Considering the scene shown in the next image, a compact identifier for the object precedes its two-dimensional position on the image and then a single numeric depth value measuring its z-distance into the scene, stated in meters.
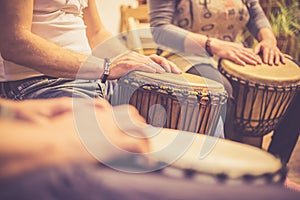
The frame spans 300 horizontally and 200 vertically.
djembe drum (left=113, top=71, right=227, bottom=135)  1.92
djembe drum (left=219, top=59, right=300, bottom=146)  2.13
